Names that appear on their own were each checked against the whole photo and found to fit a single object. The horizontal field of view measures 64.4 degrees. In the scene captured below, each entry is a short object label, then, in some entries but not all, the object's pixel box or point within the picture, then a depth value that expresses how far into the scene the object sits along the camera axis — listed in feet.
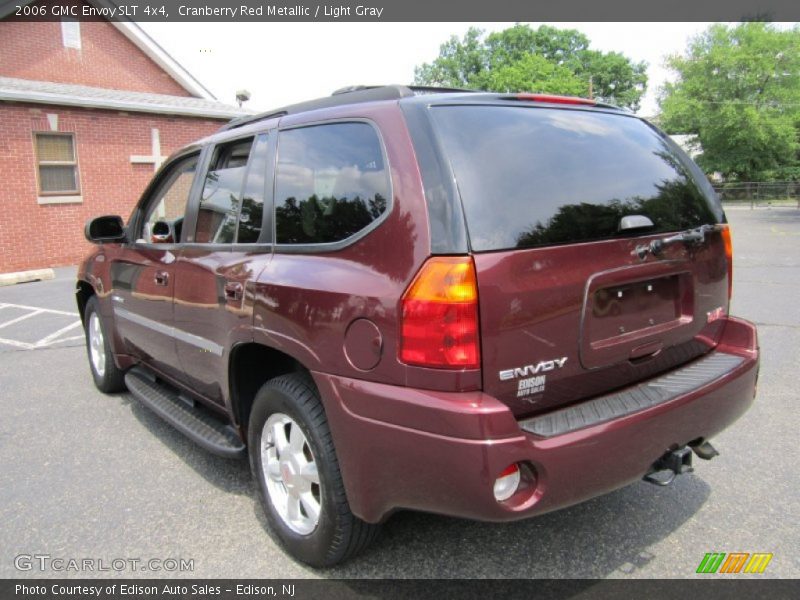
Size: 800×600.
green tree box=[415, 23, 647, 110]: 207.31
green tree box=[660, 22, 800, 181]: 130.00
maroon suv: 6.97
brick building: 44.93
